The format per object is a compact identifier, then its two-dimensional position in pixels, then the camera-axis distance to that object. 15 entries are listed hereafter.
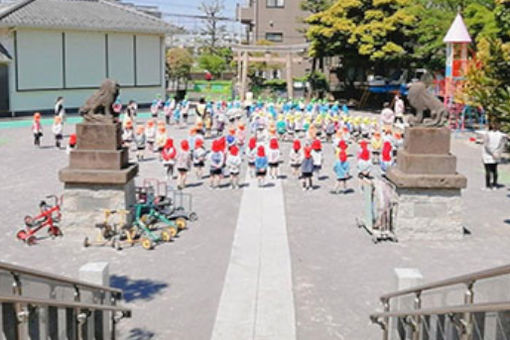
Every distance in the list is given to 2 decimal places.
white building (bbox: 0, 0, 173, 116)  36.16
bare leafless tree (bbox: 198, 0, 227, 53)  70.00
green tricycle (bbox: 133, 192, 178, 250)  12.82
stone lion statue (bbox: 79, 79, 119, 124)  13.38
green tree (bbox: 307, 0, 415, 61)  37.84
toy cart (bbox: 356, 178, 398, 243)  13.30
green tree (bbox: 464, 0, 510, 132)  14.08
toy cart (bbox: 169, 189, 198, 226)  14.38
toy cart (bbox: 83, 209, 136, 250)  12.70
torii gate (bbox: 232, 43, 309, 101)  41.78
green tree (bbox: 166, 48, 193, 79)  53.81
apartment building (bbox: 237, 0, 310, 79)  59.09
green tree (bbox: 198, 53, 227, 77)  59.12
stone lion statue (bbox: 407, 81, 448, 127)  13.47
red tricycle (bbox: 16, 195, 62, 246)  12.80
